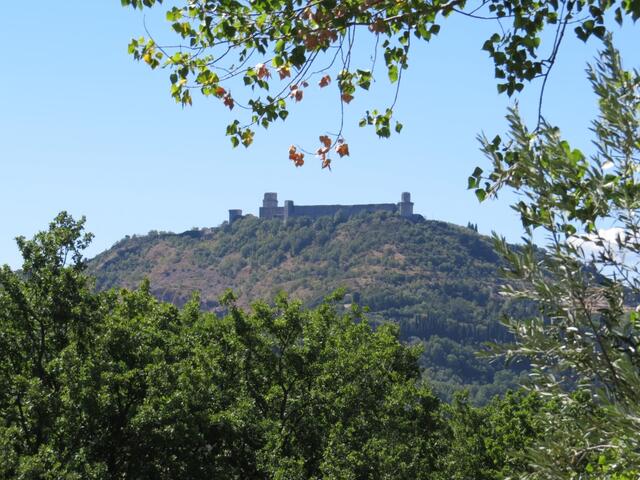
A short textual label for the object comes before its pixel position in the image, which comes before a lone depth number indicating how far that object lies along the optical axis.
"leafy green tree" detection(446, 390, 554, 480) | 62.35
